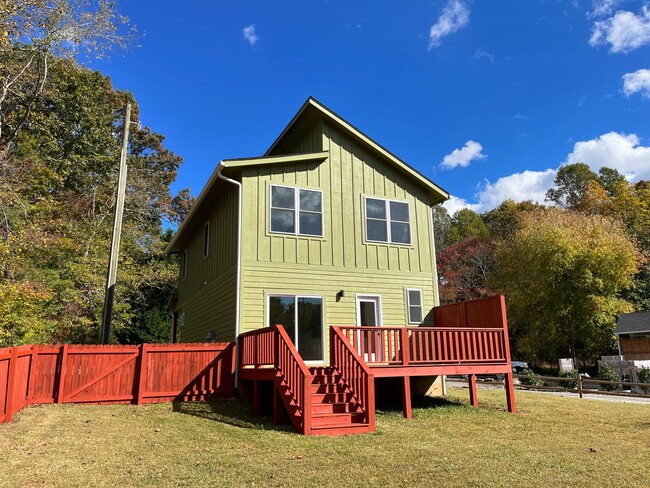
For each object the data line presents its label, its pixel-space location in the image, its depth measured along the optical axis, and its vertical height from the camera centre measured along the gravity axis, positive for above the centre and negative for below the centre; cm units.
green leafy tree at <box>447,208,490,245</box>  4442 +1227
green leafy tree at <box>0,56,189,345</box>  1495 +588
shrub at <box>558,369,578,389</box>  1855 -114
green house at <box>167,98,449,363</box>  1153 +312
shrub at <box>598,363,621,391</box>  1829 -96
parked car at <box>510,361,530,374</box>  2810 -90
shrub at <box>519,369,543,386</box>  1897 -124
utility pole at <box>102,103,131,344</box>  1354 +343
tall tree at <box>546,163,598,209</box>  4447 +1624
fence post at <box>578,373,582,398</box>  1564 -120
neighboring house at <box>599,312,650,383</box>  2344 +72
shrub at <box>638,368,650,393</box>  1817 -101
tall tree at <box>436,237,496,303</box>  3653 +669
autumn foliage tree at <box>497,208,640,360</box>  2633 +384
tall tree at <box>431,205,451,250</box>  4480 +1284
